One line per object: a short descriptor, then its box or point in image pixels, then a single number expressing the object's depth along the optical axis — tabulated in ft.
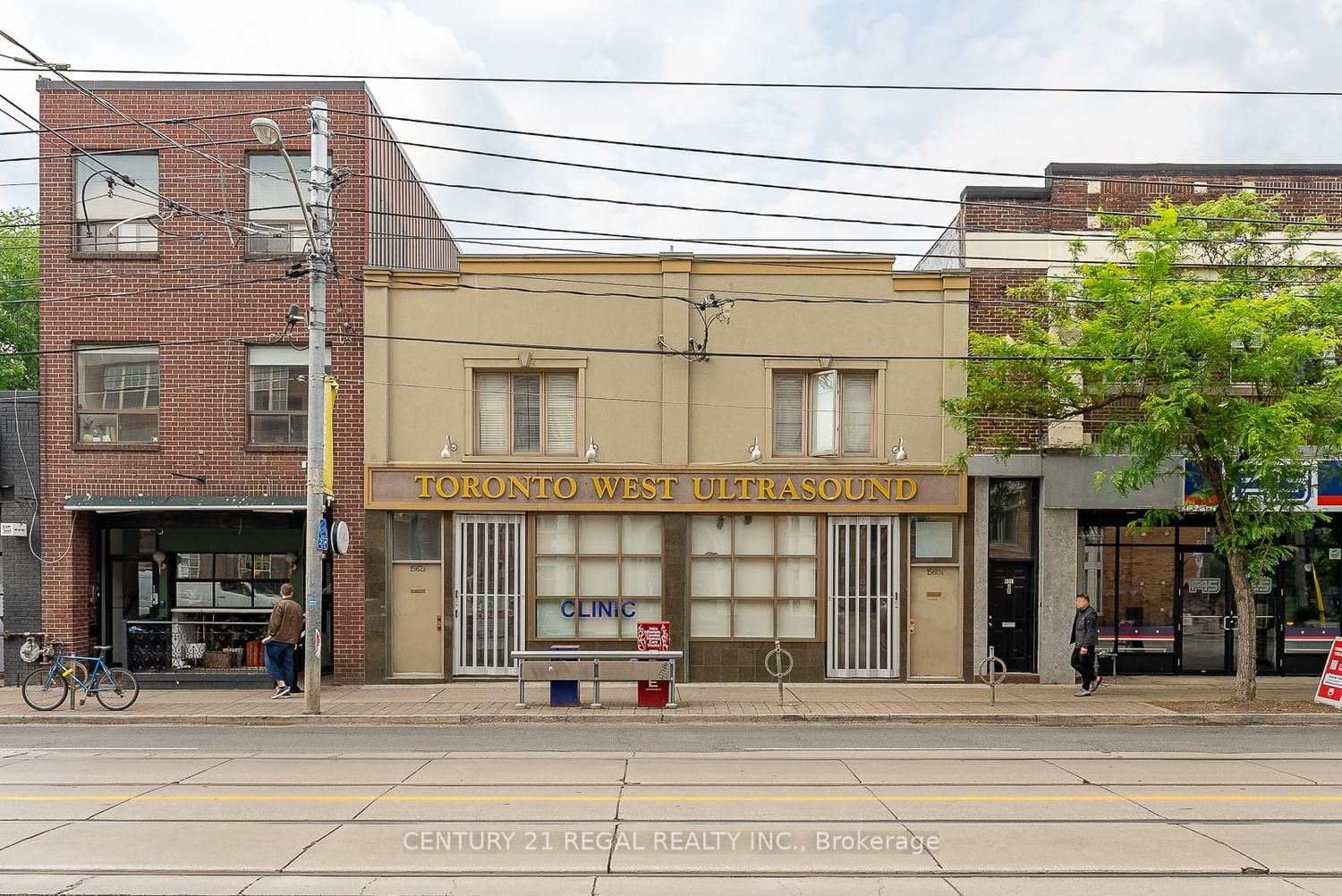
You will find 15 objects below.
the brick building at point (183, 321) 62.75
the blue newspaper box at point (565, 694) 54.54
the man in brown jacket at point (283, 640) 59.16
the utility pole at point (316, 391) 52.31
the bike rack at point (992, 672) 53.78
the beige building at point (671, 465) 63.62
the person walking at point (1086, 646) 58.65
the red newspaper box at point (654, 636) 57.41
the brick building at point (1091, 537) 63.21
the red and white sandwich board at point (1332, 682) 54.49
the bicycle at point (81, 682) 54.65
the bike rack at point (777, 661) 55.98
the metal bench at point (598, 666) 52.95
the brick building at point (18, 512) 63.46
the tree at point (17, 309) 122.62
